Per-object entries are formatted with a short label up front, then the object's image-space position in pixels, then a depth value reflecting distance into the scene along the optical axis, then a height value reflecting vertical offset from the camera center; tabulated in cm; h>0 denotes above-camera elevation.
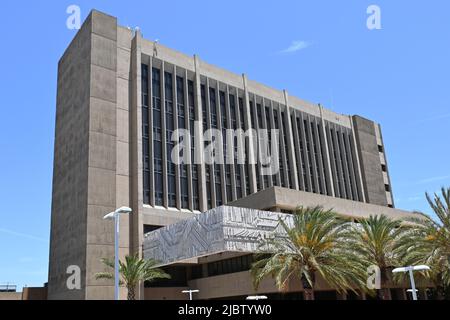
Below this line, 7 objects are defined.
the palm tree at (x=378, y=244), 3481 +386
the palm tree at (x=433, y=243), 3225 +347
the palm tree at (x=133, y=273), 3591 +310
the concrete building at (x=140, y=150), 4412 +1740
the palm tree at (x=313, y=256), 2908 +276
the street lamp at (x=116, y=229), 2011 +377
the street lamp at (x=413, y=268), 2579 +139
